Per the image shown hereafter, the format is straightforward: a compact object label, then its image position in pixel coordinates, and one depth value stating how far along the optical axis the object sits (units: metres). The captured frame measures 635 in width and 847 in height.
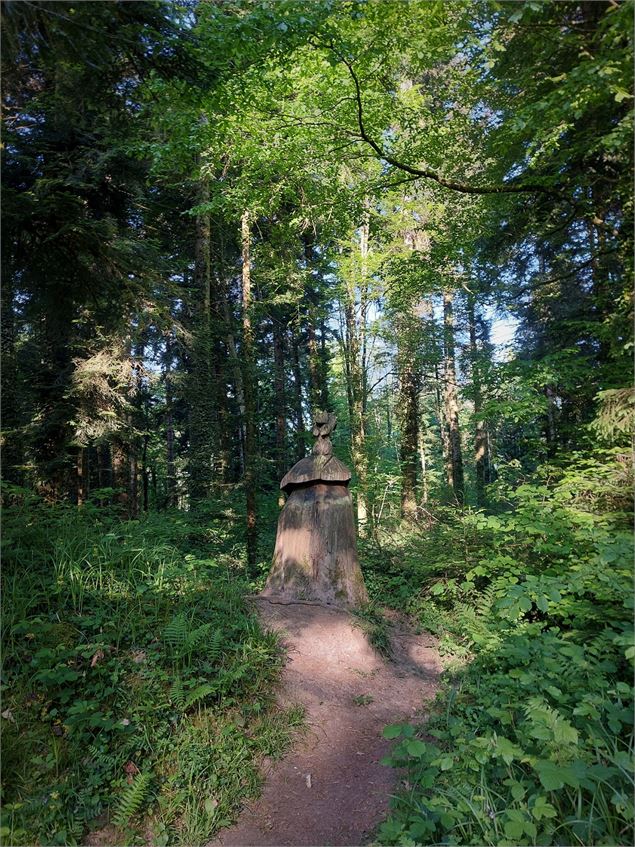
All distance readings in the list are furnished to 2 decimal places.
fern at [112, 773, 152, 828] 3.23
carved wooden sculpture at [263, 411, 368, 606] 7.06
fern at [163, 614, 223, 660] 4.58
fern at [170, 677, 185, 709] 4.10
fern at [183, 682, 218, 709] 4.09
